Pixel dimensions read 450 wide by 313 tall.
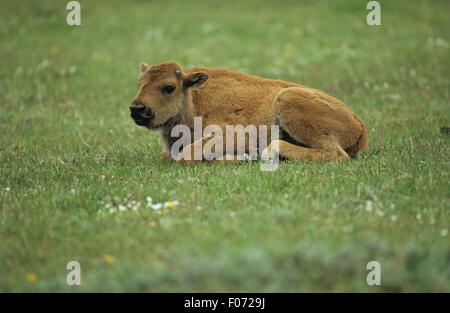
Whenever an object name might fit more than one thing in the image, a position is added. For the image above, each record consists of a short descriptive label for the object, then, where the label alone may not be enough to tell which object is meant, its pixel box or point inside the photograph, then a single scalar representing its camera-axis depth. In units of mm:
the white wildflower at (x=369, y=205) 9617
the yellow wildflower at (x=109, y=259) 8105
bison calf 13562
